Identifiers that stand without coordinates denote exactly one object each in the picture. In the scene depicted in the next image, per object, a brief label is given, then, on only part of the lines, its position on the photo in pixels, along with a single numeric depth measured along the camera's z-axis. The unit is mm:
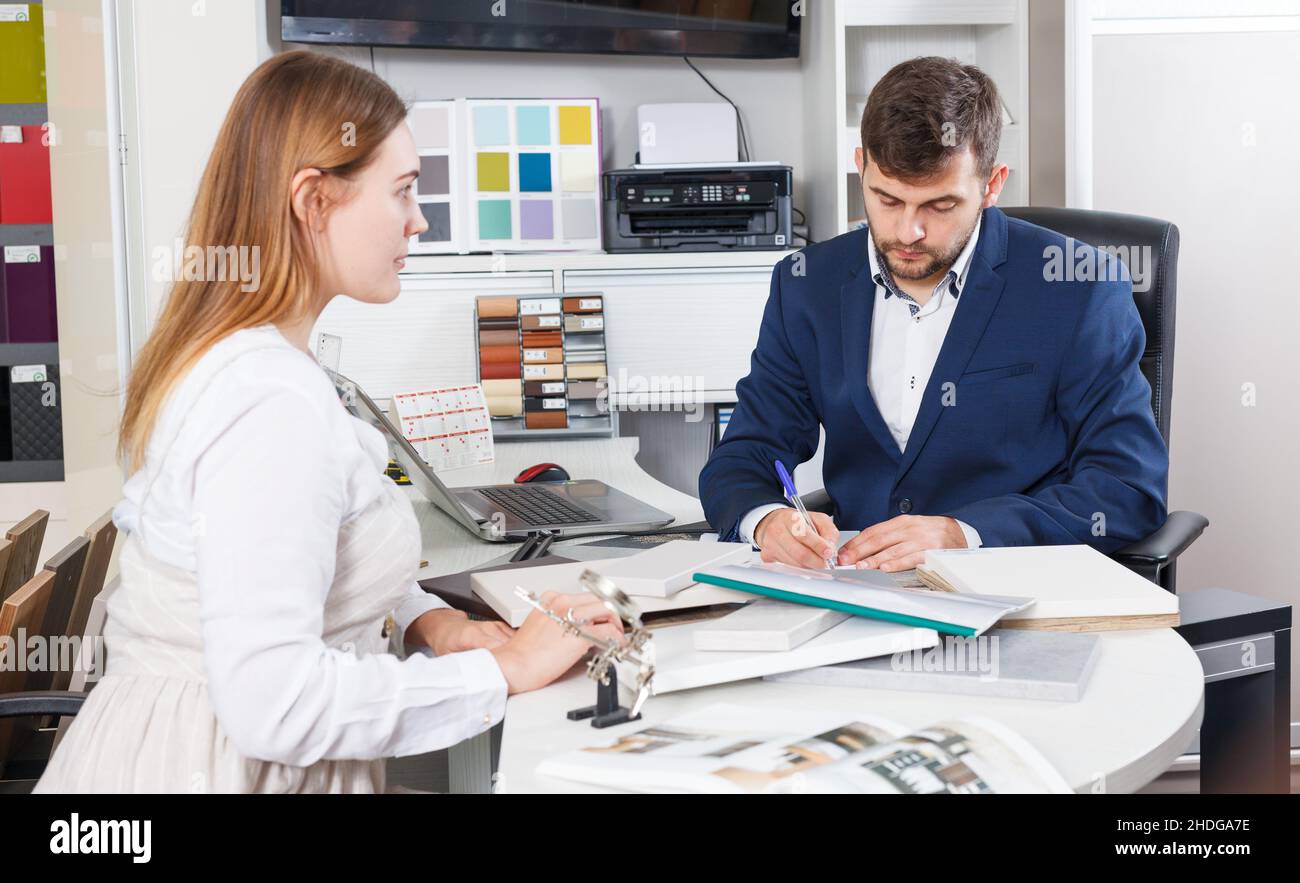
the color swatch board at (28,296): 3291
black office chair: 1908
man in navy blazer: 1644
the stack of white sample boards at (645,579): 1118
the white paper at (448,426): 2354
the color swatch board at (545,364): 2812
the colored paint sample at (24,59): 3170
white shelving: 3051
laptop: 1709
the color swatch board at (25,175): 3223
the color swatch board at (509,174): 3115
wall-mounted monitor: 3107
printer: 3035
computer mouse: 2145
